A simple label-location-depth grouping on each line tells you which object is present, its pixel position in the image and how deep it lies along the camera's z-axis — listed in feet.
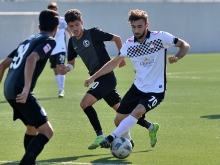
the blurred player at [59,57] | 100.73
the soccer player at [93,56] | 58.44
